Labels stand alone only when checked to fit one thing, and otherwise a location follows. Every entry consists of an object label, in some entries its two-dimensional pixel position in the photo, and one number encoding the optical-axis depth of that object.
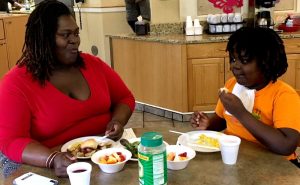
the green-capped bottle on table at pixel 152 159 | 1.12
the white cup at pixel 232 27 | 4.11
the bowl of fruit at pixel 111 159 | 1.36
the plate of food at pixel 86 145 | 1.51
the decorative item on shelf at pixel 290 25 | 4.12
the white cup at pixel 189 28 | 4.15
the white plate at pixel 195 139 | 1.51
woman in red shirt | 1.54
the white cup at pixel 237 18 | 4.10
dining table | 1.29
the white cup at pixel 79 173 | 1.21
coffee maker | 4.08
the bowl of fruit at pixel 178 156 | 1.36
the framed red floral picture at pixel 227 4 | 4.27
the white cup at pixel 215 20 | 4.10
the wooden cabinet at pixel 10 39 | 5.65
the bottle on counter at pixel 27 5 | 7.06
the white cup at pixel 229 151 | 1.37
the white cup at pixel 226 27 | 4.11
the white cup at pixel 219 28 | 4.10
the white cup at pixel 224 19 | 4.11
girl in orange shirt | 1.49
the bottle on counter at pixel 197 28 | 4.17
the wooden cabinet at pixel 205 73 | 3.85
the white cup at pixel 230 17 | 4.10
